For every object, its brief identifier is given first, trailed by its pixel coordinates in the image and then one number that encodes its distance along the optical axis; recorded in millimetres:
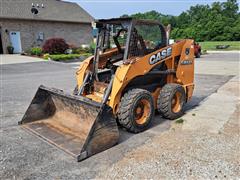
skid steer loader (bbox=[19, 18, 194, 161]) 3996
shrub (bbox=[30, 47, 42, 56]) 21531
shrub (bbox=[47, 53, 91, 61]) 19125
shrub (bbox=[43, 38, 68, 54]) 21312
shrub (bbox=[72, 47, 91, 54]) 23473
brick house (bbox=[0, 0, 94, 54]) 23453
